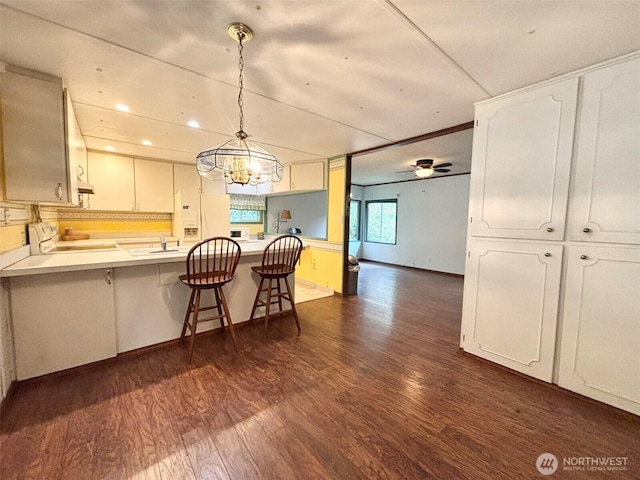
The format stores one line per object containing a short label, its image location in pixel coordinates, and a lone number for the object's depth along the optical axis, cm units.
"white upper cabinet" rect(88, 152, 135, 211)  405
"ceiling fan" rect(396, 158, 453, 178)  455
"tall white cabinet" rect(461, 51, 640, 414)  166
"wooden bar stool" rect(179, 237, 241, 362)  230
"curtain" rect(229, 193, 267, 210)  583
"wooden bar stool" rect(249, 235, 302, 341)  279
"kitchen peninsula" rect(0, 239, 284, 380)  186
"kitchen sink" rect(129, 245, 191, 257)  246
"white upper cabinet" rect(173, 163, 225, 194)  474
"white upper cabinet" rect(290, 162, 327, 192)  453
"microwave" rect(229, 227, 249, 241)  446
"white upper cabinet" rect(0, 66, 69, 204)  186
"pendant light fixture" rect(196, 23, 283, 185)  208
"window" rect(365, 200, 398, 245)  745
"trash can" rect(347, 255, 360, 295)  430
